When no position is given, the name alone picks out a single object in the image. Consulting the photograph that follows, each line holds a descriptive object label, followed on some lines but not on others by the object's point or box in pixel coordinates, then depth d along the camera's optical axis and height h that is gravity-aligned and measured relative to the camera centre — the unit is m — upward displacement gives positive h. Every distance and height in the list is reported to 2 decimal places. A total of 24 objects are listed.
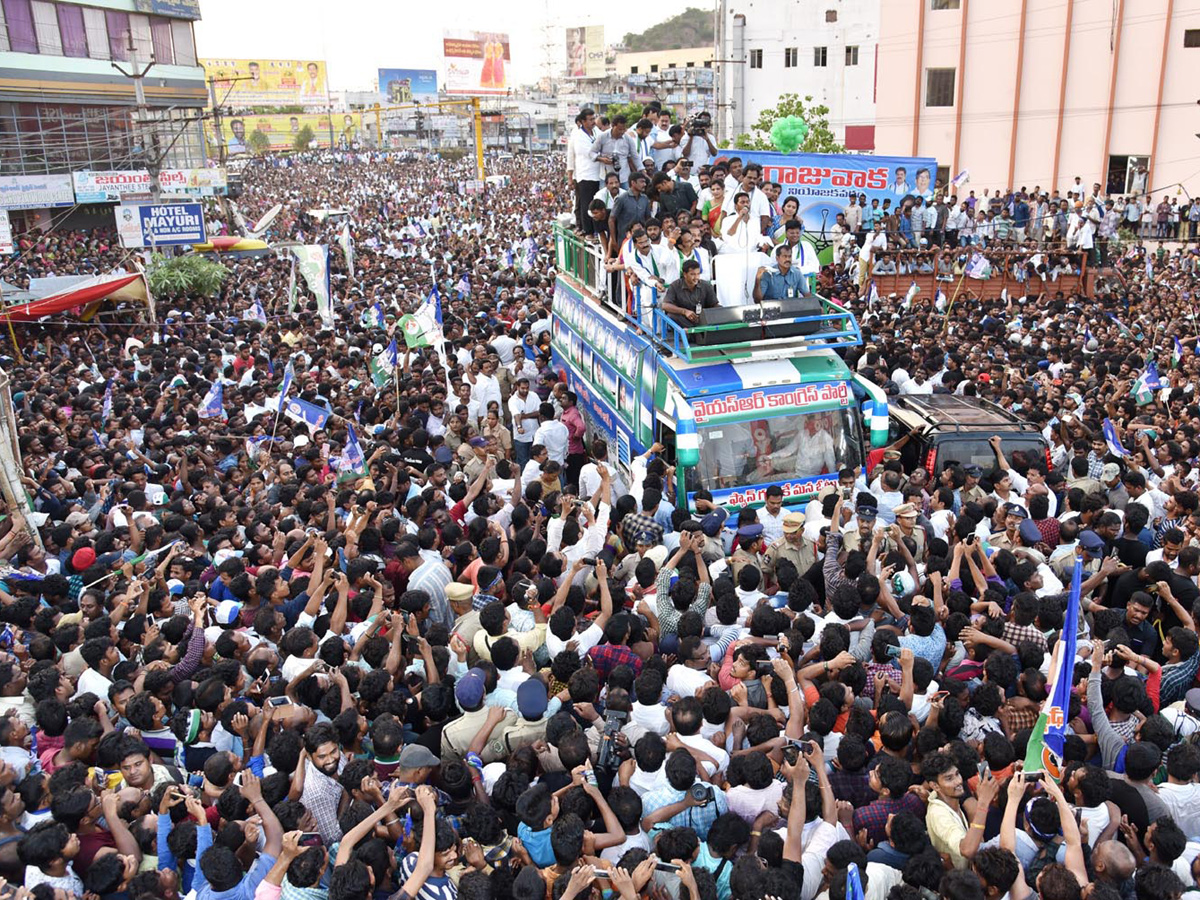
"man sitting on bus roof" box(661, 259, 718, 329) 8.98 -1.23
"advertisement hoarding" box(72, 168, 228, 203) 29.59 -0.33
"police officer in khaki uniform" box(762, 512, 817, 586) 6.94 -2.76
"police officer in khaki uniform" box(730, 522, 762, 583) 6.77 -2.69
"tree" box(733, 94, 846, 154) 30.34 +0.65
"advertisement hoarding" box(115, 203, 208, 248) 20.34 -1.05
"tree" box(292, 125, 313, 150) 104.66 +3.04
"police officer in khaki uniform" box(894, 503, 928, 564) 6.98 -2.60
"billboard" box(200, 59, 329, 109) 112.00 +9.49
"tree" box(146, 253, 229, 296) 20.36 -2.13
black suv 9.05 -2.59
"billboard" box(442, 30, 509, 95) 94.25 +9.64
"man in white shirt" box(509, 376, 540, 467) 10.98 -2.82
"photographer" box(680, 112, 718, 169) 12.29 +0.17
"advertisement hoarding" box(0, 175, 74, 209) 32.47 -0.52
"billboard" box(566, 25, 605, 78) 119.44 +12.90
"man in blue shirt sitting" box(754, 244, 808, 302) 9.44 -1.18
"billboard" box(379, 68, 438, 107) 111.56 +8.77
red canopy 16.39 -2.08
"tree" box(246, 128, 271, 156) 99.56 +2.81
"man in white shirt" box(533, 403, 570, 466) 10.30 -2.80
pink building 27.27 +1.66
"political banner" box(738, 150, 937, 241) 20.06 -0.50
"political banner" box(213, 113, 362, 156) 100.73 +4.42
